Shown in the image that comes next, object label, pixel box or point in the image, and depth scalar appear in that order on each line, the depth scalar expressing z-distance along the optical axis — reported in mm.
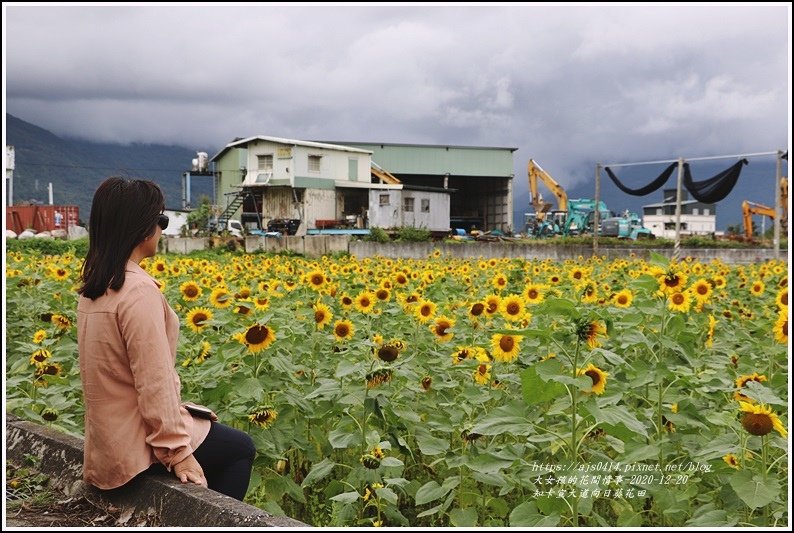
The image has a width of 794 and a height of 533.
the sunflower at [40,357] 4164
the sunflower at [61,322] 4773
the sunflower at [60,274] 6656
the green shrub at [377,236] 26619
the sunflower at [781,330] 3908
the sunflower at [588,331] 2682
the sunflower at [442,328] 4270
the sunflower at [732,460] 2893
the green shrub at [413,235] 27625
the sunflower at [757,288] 6820
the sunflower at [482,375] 3772
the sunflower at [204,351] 3763
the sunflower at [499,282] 5781
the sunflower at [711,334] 4329
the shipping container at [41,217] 32016
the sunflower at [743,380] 3186
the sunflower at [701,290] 4762
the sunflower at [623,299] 4883
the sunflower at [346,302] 5141
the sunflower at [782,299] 4602
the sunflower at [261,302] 4234
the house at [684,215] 70500
